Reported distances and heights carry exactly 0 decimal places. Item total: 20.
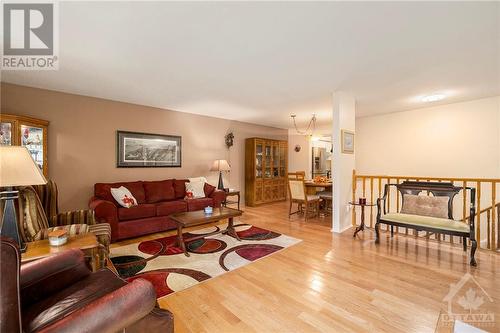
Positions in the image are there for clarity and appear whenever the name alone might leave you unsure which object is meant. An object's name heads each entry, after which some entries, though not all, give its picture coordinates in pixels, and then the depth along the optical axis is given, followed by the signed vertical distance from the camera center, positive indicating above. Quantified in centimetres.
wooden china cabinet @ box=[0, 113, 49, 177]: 283 +44
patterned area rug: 231 -116
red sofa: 329 -69
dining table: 478 -42
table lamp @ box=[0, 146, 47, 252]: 147 -7
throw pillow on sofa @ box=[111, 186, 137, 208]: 360 -53
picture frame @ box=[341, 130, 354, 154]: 391 +45
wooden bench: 269 -67
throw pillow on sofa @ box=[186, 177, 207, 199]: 456 -46
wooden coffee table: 291 -72
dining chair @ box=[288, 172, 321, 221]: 457 -60
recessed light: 409 +131
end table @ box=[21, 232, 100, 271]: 165 -66
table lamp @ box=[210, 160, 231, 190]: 521 +0
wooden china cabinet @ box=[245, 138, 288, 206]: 613 -15
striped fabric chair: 211 -62
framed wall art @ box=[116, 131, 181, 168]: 428 +33
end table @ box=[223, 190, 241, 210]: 513 -64
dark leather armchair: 83 -67
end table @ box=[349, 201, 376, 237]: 350 -95
